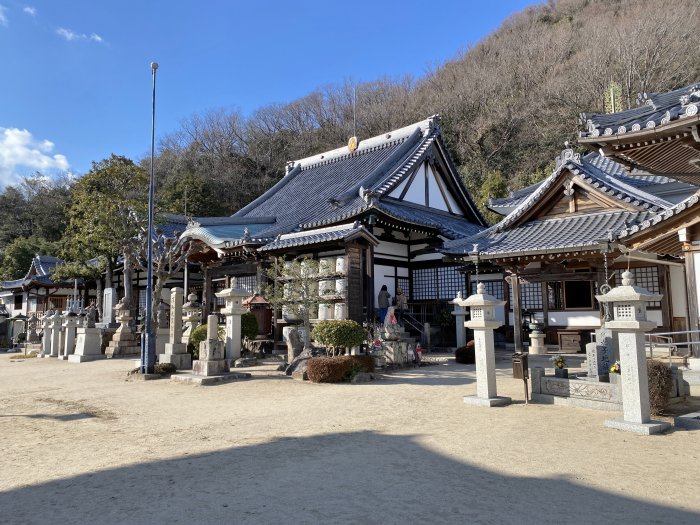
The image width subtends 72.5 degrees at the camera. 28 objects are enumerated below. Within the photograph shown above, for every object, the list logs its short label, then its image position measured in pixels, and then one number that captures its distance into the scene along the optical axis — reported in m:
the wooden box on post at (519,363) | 9.91
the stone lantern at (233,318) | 12.75
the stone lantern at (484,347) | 7.97
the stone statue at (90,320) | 18.48
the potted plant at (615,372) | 7.48
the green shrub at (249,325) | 15.84
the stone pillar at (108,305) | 25.79
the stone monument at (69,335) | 19.17
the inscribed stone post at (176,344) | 13.47
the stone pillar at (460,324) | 16.22
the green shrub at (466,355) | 13.82
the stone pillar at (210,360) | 11.57
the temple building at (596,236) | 7.65
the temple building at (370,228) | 16.00
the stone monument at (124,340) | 18.97
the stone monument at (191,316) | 15.55
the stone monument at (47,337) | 20.39
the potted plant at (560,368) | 8.35
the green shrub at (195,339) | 14.48
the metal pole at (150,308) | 12.23
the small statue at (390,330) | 13.44
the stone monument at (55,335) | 20.02
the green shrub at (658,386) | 6.82
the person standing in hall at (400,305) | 17.20
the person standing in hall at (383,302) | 17.12
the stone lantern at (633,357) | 6.17
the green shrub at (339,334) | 12.23
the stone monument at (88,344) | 17.80
